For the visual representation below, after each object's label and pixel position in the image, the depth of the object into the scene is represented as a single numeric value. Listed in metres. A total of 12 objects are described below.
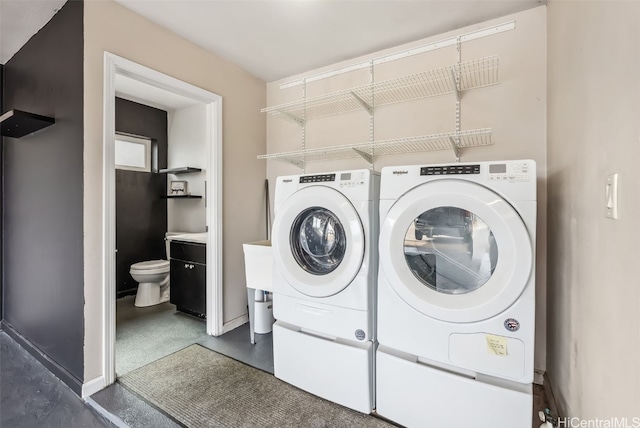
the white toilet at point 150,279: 3.02
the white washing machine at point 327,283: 1.48
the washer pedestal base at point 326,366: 1.46
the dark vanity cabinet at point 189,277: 2.58
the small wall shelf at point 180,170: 3.46
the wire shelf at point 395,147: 1.83
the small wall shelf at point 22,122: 1.77
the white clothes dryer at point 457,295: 1.15
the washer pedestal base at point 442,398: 1.15
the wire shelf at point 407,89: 1.89
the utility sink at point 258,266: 2.13
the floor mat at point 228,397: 1.45
